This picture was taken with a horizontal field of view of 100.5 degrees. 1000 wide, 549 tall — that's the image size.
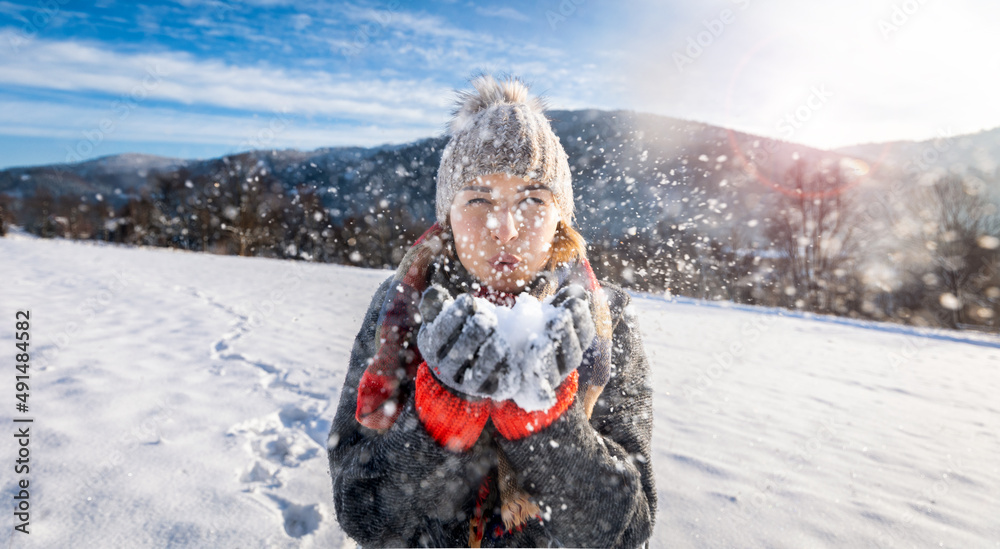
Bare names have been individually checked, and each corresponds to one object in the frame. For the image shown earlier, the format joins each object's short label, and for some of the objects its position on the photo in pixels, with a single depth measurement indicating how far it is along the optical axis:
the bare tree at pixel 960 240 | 18.00
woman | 1.05
